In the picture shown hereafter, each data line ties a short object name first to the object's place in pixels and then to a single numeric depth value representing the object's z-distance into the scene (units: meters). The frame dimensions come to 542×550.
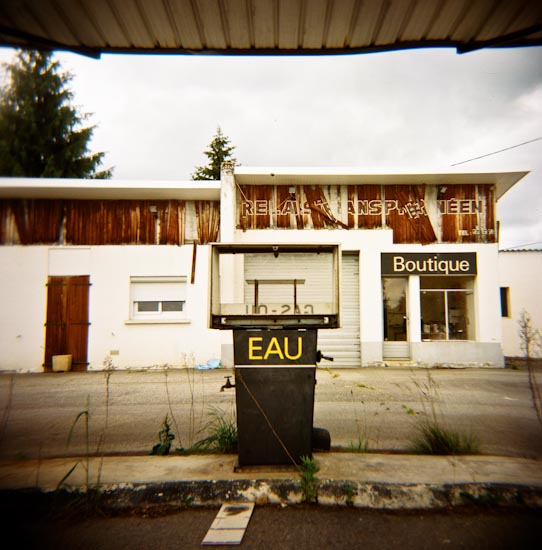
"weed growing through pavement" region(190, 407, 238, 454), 4.08
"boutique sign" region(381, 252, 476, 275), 11.52
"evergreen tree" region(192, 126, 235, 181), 23.28
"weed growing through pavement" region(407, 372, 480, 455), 4.04
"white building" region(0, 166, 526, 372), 11.11
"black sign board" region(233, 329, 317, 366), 3.29
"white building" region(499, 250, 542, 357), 14.49
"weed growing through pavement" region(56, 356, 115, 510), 3.11
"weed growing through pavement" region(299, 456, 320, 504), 3.11
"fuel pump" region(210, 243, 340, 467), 3.29
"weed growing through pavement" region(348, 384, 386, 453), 4.20
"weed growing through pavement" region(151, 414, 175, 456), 4.11
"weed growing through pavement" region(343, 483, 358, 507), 3.10
